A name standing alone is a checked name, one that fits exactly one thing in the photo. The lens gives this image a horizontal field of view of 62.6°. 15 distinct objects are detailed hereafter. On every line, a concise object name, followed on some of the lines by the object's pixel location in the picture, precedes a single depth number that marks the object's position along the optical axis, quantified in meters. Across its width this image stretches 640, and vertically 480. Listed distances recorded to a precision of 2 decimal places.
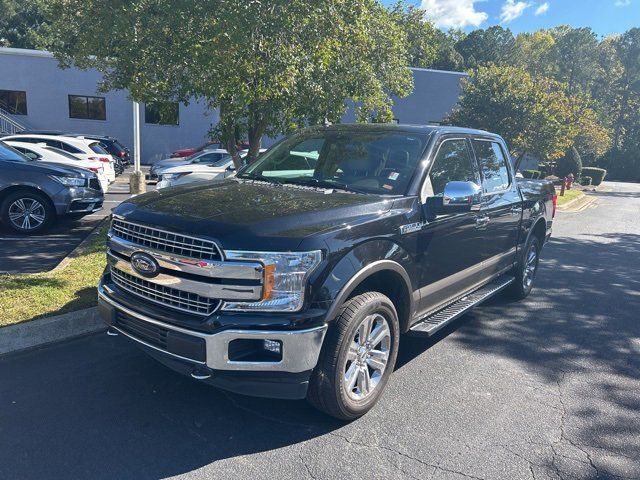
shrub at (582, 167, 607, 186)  37.25
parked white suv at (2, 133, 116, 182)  15.06
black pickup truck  3.05
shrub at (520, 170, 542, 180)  32.53
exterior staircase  26.02
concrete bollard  15.02
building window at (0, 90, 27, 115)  27.97
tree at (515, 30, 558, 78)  60.23
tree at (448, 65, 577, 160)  20.16
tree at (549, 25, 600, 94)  61.19
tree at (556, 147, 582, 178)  36.59
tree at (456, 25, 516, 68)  64.69
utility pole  15.02
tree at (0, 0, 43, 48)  42.47
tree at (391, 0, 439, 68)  16.53
